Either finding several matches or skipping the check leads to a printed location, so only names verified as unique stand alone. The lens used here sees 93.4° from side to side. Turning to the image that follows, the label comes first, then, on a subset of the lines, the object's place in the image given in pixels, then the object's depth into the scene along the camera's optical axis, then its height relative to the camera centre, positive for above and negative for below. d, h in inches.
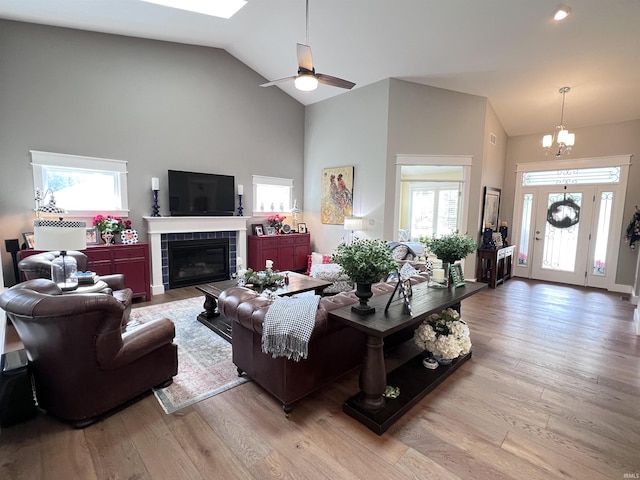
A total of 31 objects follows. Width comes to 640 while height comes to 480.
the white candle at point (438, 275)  118.6 -24.2
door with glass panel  238.8 -14.6
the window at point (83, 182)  170.9 +14.3
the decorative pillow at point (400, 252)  190.5 -25.0
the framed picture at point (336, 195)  251.4 +14.2
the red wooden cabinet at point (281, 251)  251.6 -35.9
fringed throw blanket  78.1 -31.4
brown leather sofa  86.2 -44.4
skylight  163.5 +116.1
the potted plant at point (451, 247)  115.6 -12.9
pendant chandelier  185.5 +48.8
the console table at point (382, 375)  80.4 -45.8
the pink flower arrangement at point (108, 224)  178.5 -10.8
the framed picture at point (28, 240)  157.6 -18.8
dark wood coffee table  143.9 -41.0
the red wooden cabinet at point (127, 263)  170.1 -33.4
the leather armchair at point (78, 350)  73.1 -38.2
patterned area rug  95.0 -58.7
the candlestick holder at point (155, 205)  205.9 +1.3
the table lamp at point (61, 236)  104.8 -11.0
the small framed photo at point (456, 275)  120.4 -24.4
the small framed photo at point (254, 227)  258.7 -15.8
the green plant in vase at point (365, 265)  83.3 -14.7
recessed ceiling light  135.1 +92.1
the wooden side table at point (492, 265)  232.8 -40.1
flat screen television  213.6 +10.4
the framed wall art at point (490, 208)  240.8 +5.8
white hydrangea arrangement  104.9 -43.8
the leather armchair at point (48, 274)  127.9 -30.1
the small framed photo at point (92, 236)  179.0 -18.4
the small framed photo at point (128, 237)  185.9 -19.0
